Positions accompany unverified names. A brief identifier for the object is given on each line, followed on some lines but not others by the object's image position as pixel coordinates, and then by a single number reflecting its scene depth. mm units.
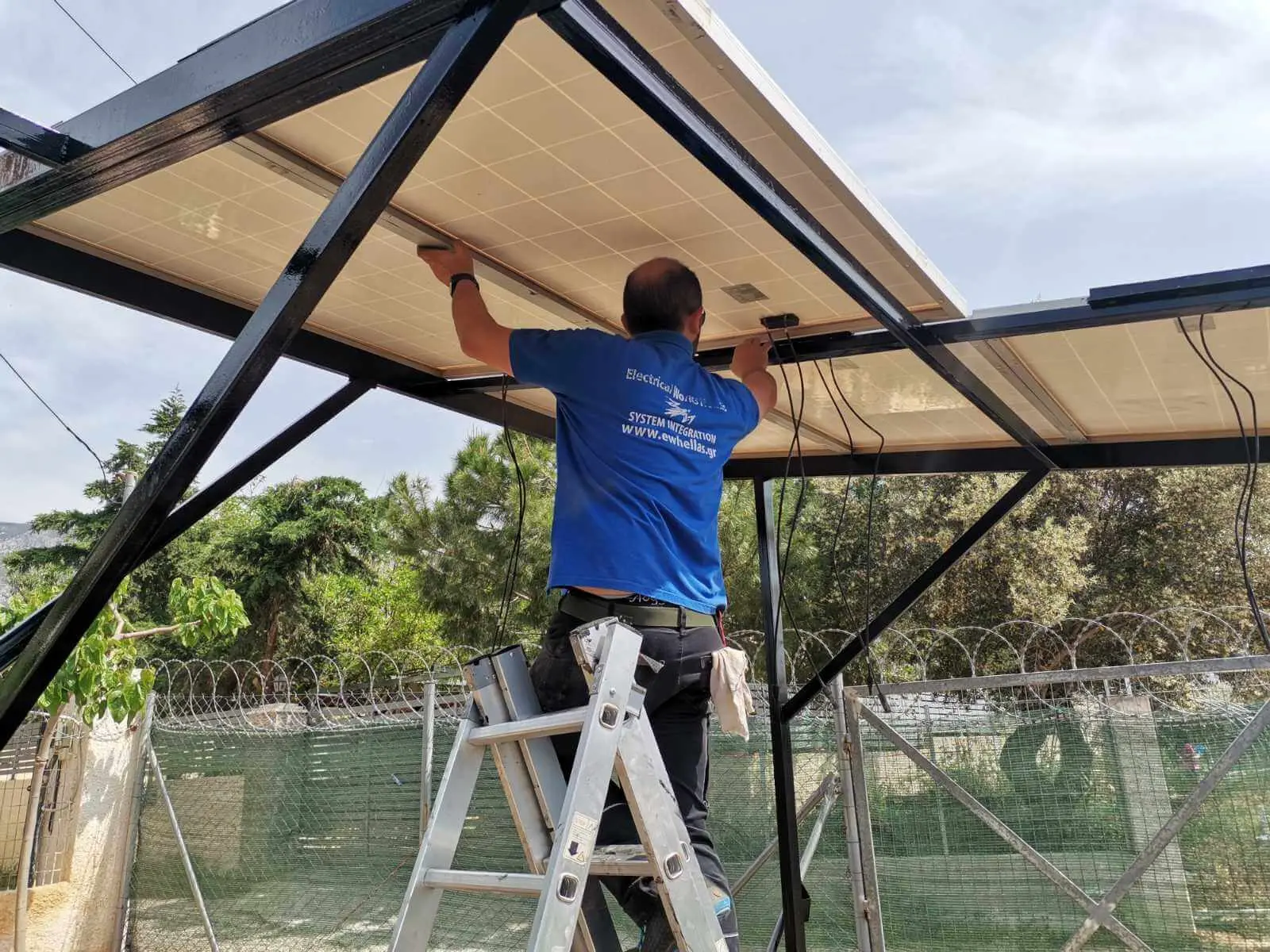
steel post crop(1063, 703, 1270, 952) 4957
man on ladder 2260
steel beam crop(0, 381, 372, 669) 2479
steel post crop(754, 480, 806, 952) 4477
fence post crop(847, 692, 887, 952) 5738
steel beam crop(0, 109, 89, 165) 2133
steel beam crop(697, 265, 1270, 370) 2686
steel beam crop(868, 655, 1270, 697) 4719
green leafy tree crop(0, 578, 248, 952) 6312
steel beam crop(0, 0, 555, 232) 1761
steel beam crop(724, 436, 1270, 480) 4414
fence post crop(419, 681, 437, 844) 6516
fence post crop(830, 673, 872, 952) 5777
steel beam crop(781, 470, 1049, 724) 4676
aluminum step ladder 1669
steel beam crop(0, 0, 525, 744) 1674
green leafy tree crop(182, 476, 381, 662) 26016
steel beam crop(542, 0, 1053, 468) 1710
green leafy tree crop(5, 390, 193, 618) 25953
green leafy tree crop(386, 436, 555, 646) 16391
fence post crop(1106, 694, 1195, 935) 5430
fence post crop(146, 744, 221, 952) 7359
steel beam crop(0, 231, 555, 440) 2740
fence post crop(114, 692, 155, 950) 8164
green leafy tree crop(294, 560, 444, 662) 24953
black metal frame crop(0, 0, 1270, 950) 1717
